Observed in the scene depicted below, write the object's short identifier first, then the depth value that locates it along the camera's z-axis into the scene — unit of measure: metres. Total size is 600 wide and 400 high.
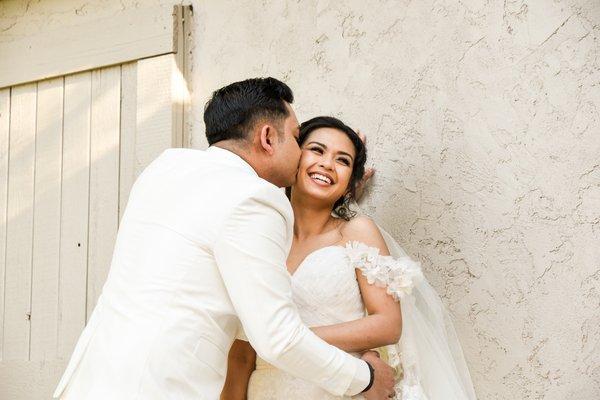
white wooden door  4.08
